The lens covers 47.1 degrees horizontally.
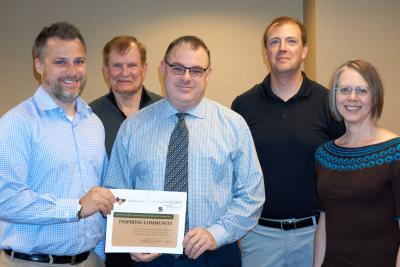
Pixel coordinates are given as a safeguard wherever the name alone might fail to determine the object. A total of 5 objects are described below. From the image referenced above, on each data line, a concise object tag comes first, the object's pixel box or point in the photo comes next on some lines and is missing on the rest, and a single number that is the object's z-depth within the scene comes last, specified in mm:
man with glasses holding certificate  2164
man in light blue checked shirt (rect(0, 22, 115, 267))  2025
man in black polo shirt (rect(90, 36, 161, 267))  3144
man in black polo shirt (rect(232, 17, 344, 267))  2717
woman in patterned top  2010
